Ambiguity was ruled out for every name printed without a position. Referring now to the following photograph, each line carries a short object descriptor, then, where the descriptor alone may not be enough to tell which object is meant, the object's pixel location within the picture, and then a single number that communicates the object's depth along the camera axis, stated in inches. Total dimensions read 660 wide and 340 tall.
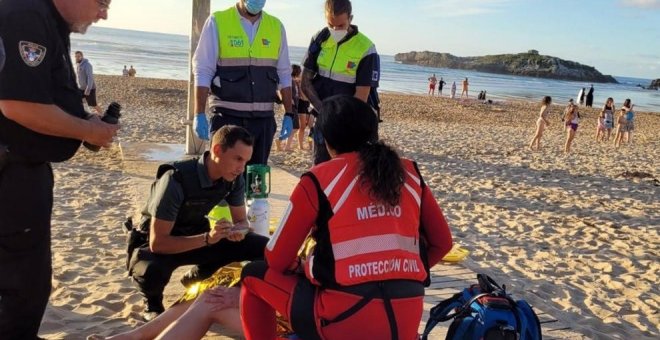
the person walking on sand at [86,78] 441.4
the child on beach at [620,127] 655.8
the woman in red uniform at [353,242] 86.7
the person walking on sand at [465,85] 1385.3
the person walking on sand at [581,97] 1432.2
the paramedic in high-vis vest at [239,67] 165.6
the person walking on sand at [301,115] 430.9
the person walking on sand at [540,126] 549.6
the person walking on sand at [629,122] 671.8
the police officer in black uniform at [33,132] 87.7
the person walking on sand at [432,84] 1440.7
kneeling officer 122.4
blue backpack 96.8
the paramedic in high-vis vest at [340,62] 175.9
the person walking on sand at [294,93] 411.5
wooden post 308.5
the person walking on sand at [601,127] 690.6
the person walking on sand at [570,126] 550.0
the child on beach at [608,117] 688.4
